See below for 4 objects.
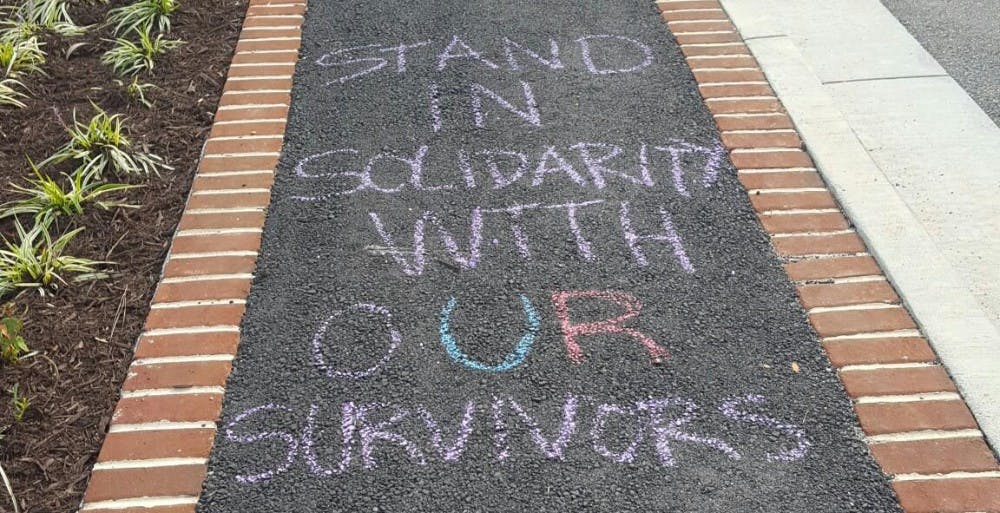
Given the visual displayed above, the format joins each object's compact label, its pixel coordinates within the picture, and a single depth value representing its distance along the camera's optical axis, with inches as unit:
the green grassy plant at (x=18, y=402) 113.6
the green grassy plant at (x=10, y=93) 169.3
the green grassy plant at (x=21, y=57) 178.8
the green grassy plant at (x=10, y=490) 103.8
